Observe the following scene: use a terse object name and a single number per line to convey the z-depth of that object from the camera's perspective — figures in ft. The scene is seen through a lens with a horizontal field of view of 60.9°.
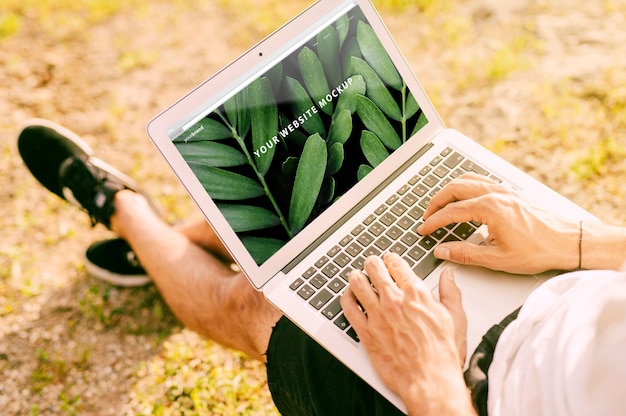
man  3.82
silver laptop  4.20
